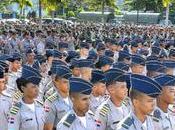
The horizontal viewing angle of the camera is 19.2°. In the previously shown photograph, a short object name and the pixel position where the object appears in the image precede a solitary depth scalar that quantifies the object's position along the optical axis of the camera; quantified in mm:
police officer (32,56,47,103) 7105
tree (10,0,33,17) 33250
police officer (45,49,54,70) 8809
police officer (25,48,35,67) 10105
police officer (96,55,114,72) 7859
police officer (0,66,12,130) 5492
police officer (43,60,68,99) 6109
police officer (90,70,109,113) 6008
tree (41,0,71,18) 27781
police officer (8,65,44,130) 5133
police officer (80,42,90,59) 11480
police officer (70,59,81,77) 7251
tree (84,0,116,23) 40656
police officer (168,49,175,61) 10698
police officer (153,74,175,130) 5086
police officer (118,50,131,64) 9672
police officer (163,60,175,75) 7358
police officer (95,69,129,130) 5098
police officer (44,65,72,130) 5574
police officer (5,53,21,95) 6930
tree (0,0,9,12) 47753
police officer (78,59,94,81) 6988
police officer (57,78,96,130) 4297
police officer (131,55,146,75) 8046
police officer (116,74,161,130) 4055
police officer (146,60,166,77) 7438
